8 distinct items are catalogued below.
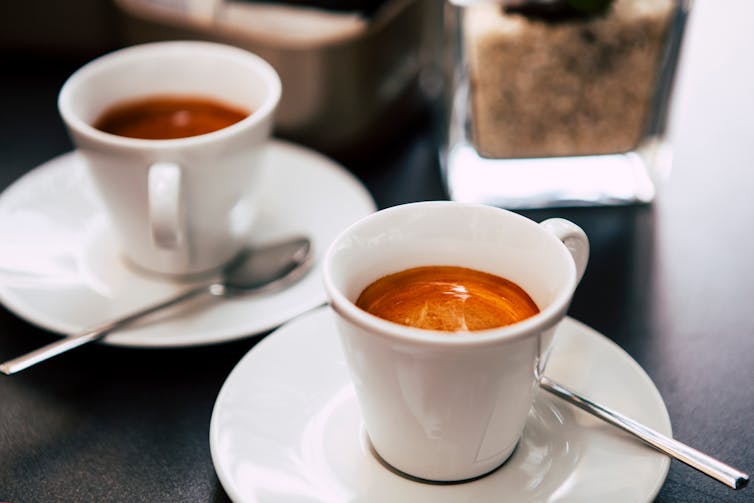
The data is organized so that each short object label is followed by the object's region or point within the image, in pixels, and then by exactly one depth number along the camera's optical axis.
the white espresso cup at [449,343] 0.37
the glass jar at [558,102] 0.49
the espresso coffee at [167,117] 0.51
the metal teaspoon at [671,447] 0.39
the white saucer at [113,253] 0.46
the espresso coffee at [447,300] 0.40
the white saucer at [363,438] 0.39
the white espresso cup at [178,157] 0.46
